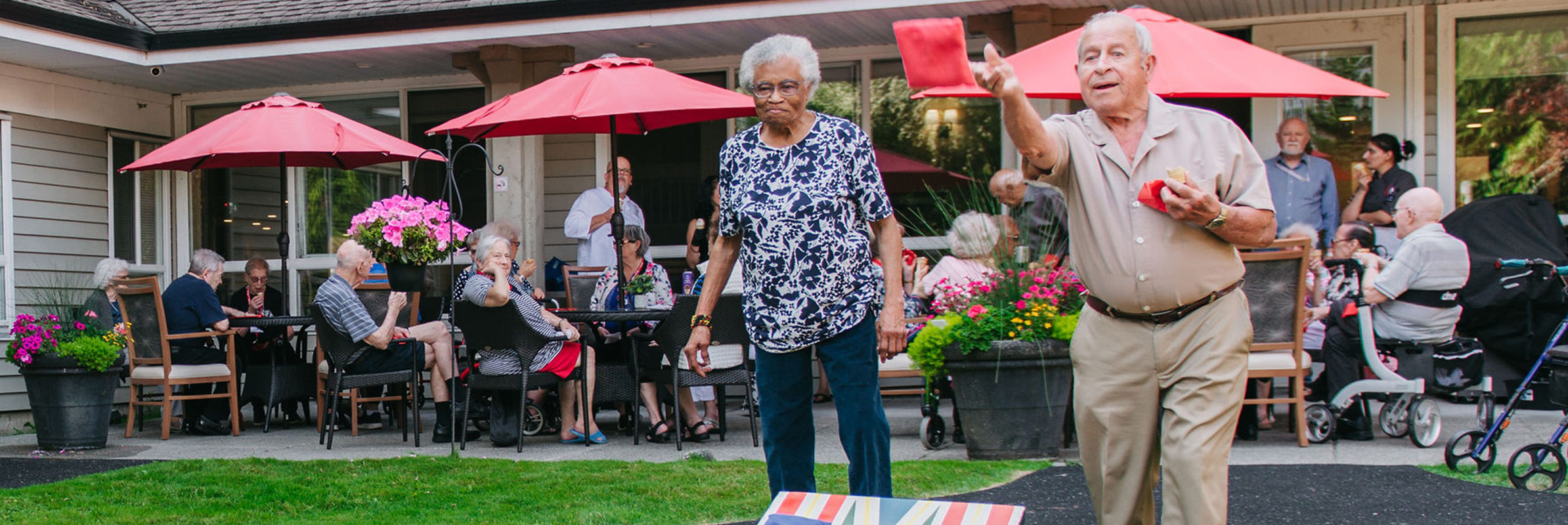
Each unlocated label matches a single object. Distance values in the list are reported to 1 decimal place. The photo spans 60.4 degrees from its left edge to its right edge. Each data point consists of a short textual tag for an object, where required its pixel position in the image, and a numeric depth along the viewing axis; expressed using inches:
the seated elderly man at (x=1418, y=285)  249.4
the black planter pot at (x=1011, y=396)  232.4
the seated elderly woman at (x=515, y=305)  269.9
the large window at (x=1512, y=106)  333.1
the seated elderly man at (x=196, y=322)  327.3
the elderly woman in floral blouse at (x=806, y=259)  142.4
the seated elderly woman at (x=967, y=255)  243.6
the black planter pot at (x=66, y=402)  298.0
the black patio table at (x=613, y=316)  270.2
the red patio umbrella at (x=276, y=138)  330.0
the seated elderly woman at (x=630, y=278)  308.1
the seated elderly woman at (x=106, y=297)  309.7
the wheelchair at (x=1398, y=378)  247.4
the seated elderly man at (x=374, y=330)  284.5
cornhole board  117.6
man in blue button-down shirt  320.2
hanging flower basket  281.0
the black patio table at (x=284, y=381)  320.8
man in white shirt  376.2
